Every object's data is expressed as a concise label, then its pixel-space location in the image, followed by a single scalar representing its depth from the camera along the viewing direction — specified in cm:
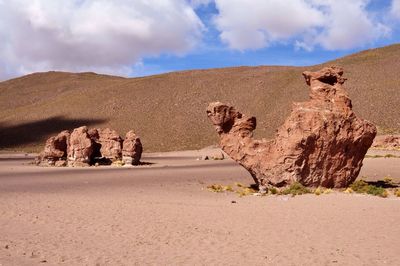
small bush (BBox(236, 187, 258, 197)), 1645
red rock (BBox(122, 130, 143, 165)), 3134
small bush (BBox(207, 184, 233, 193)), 1745
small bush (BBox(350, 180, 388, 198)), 1569
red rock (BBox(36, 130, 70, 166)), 3134
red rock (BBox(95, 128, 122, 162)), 3512
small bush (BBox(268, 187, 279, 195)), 1611
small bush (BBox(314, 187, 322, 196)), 1546
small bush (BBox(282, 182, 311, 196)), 1560
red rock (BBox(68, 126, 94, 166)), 3050
